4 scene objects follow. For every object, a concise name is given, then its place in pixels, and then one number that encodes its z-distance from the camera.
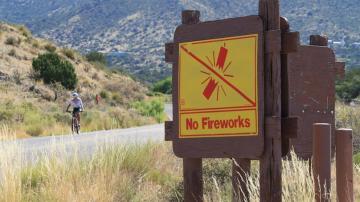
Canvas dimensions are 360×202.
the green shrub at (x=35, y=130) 30.64
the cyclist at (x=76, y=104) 28.61
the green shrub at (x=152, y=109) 46.91
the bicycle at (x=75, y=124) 28.74
